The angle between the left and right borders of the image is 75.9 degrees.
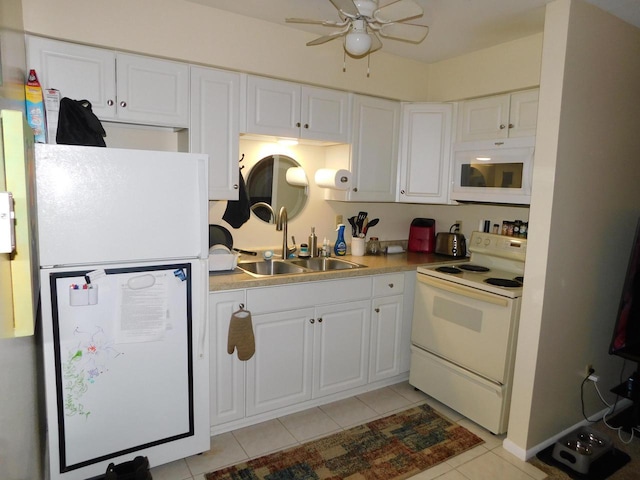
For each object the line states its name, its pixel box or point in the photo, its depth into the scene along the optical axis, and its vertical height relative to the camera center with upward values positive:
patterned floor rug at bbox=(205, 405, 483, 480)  2.16 -1.45
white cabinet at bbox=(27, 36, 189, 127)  2.08 +0.57
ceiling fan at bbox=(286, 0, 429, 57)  1.76 +0.80
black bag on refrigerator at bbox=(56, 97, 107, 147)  1.97 +0.30
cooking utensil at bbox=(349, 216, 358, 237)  3.48 -0.25
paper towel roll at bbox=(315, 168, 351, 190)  2.99 +0.12
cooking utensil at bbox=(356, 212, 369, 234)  3.47 -0.20
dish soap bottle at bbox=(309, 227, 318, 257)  3.17 -0.40
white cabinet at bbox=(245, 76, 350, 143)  2.62 +0.56
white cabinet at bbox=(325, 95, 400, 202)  3.06 +0.33
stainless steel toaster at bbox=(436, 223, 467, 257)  3.38 -0.37
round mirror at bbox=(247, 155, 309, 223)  3.04 +0.05
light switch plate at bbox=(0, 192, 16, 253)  0.81 -0.08
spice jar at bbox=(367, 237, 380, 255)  3.47 -0.42
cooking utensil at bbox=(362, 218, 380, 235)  3.44 -0.23
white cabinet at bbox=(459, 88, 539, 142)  2.68 +0.58
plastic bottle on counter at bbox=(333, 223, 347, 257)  3.29 -0.39
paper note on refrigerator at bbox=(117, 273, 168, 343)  1.91 -0.57
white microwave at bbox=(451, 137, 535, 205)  2.58 +0.20
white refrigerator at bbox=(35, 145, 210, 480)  1.77 -0.53
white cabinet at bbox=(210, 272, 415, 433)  2.39 -0.98
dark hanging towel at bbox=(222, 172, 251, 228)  2.86 -0.13
